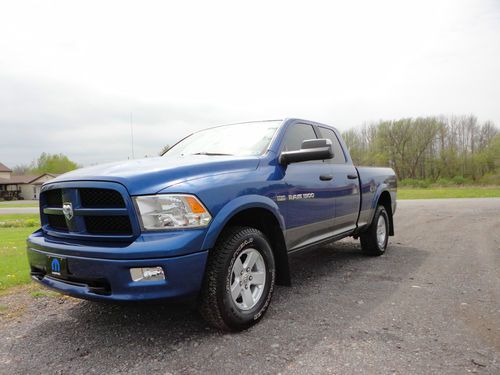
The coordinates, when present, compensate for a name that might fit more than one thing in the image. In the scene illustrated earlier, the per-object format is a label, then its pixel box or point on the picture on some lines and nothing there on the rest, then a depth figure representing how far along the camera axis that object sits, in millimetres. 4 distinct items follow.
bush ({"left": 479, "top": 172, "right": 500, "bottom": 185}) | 47531
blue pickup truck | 2729
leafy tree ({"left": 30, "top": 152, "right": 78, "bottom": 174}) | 92344
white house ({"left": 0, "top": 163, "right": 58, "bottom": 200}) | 68788
